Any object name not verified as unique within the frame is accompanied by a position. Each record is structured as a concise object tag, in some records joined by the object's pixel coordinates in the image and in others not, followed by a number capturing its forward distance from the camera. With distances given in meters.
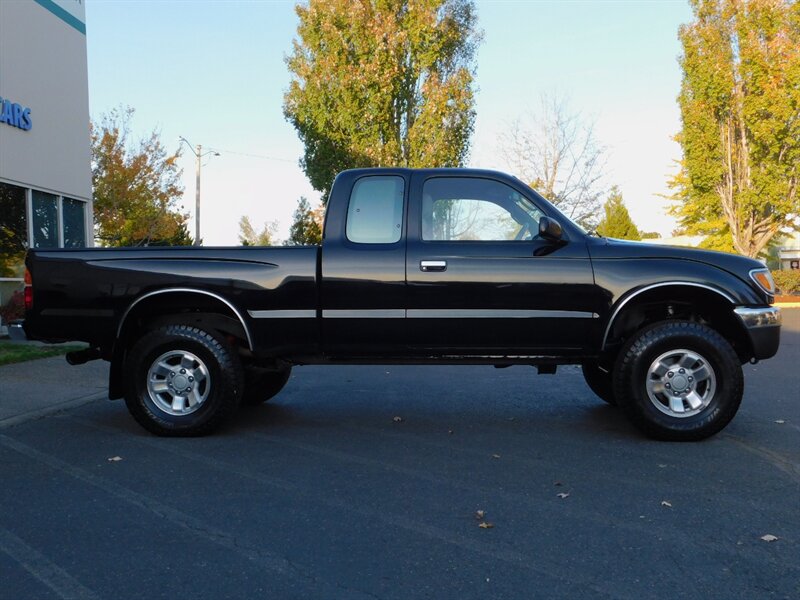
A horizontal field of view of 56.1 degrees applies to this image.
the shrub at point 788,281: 30.80
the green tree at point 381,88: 28.48
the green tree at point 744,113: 29.73
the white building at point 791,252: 52.28
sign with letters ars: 13.06
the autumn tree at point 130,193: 27.25
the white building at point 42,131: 13.43
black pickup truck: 5.73
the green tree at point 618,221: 70.06
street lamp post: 36.06
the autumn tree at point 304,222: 29.39
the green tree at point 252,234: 76.29
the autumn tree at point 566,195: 31.58
